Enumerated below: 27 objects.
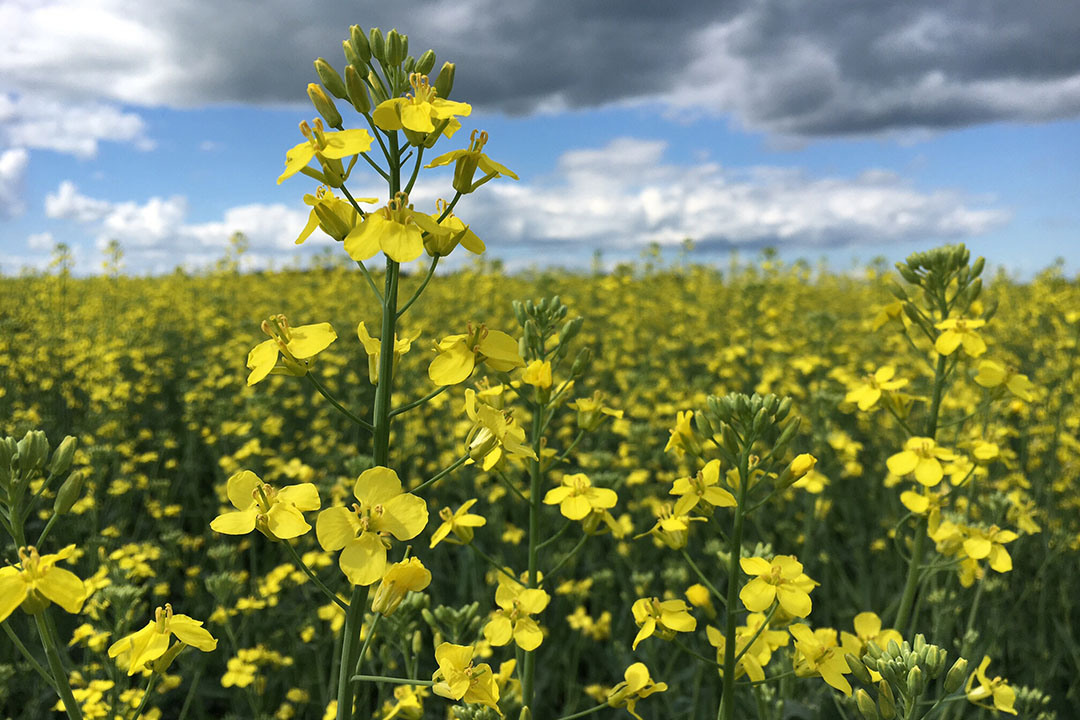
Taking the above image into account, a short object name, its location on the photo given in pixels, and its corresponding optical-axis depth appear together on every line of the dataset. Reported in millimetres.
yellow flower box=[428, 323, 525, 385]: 158
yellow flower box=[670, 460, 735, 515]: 195
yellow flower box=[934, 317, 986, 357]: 261
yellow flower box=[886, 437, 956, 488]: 243
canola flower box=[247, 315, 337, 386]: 157
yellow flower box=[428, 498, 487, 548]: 196
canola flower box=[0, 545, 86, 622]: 144
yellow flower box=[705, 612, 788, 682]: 199
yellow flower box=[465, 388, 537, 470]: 162
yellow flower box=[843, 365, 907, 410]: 269
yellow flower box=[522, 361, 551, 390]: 207
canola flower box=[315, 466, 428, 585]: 141
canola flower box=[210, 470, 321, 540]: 151
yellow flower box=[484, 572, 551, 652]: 196
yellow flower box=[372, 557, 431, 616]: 150
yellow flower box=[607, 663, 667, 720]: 195
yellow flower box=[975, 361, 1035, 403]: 276
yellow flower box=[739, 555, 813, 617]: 182
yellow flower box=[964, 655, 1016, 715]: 203
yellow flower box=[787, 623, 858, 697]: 188
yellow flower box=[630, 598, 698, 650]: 190
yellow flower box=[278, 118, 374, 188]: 149
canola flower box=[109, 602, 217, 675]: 162
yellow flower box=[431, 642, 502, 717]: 158
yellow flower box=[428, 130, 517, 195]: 159
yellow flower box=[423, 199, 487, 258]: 155
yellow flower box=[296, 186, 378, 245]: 152
